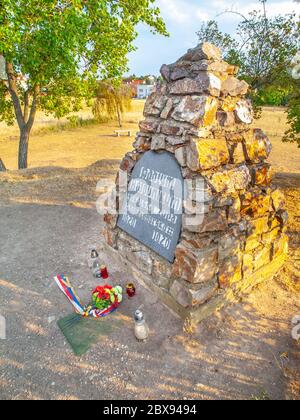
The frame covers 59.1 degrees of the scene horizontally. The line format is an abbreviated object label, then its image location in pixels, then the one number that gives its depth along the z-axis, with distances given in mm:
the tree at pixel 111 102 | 29969
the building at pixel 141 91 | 84350
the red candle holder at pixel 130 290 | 4129
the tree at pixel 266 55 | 6938
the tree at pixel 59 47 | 7234
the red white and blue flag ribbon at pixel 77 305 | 3906
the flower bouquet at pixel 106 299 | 3963
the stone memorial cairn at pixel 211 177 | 3242
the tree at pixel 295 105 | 6742
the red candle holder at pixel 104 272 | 4562
